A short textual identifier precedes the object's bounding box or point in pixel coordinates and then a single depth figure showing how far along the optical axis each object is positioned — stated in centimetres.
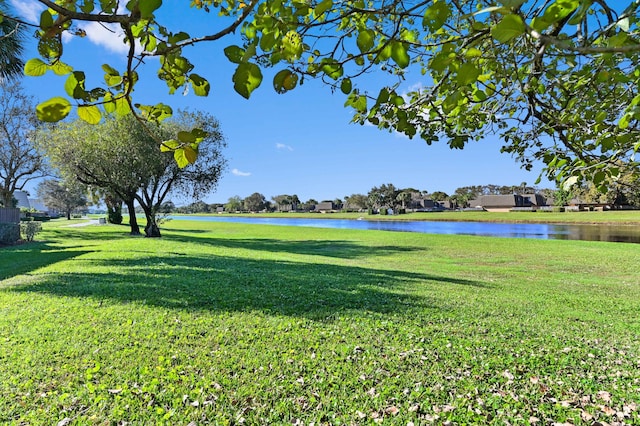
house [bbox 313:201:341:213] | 15121
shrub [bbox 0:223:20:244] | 1736
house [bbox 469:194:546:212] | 11144
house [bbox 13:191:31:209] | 6572
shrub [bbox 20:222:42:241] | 1902
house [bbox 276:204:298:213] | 15850
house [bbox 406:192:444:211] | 13221
